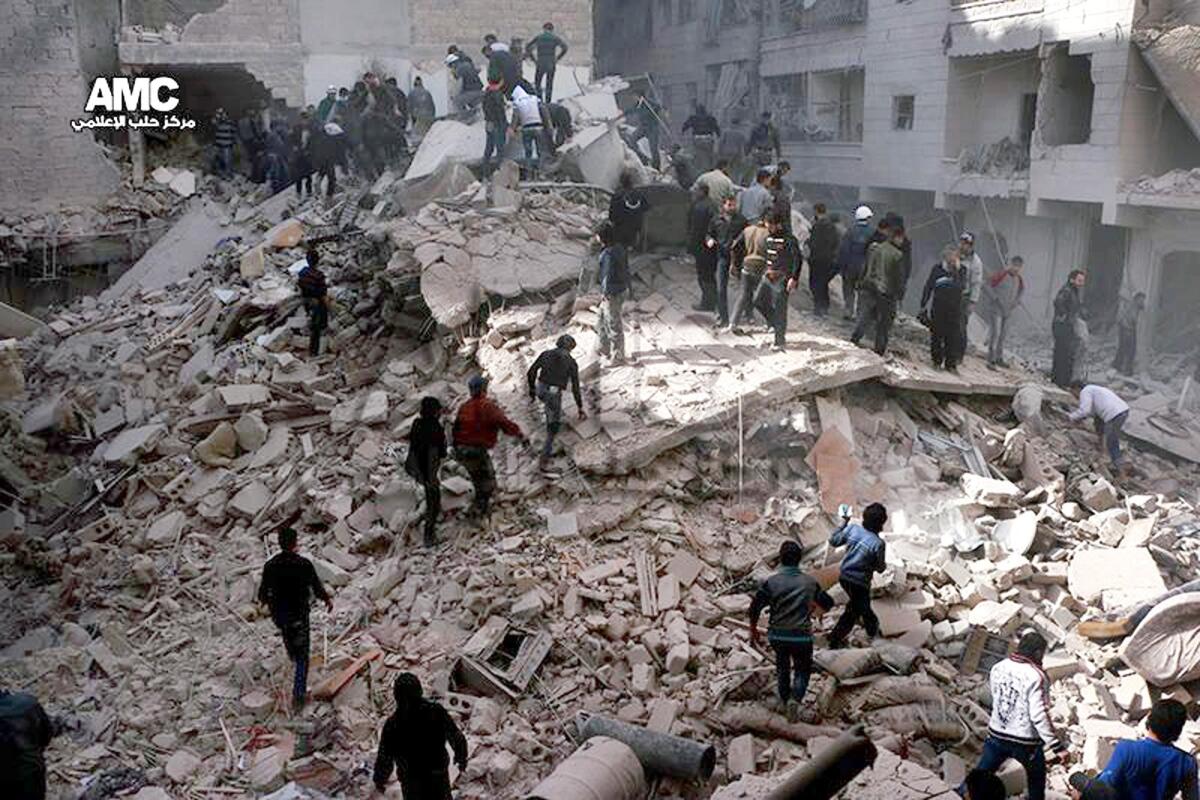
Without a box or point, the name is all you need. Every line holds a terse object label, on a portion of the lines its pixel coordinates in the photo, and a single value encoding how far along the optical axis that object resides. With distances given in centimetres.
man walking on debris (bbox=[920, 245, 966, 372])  1160
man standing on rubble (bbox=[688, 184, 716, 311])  1220
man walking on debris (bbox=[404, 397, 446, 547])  902
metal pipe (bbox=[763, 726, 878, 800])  403
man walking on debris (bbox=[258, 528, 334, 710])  746
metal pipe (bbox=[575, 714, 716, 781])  658
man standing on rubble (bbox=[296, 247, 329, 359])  1291
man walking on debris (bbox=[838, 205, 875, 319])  1227
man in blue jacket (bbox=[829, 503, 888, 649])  746
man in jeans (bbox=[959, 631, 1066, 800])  583
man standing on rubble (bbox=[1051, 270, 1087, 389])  1342
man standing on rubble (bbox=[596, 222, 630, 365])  1068
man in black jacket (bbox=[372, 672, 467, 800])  587
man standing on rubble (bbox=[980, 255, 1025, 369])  1325
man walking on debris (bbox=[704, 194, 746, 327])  1174
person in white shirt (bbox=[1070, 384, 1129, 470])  1152
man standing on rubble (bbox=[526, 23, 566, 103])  1734
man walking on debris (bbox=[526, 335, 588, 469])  948
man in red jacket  906
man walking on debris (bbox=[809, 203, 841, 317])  1262
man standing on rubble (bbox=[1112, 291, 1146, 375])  1772
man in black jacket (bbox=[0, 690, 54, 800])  566
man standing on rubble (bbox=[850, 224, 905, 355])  1120
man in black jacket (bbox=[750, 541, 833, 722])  688
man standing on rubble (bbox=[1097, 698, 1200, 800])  520
